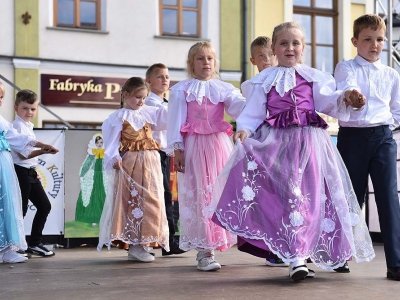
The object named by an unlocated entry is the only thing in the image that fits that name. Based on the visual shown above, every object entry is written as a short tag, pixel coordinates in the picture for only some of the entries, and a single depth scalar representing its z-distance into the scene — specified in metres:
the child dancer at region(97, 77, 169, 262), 7.02
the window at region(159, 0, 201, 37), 16.45
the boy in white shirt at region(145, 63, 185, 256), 7.54
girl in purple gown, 4.97
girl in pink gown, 6.12
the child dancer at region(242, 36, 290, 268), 6.82
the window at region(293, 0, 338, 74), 18.19
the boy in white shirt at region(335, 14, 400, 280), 5.34
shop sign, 15.60
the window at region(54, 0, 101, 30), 15.74
